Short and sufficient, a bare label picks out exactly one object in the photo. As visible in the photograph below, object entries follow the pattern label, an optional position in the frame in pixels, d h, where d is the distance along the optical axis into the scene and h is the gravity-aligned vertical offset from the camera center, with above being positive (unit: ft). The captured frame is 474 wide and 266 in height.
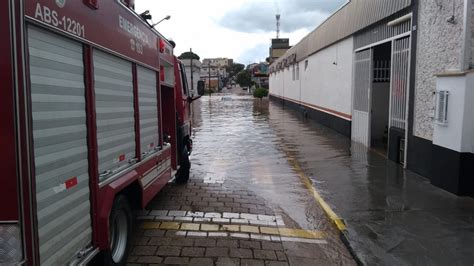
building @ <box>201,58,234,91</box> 333.37 +20.66
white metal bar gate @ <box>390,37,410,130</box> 32.07 +0.66
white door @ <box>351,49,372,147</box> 41.68 -0.69
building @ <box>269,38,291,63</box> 255.50 +29.76
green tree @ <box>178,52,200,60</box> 376.21 +32.85
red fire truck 7.97 -0.92
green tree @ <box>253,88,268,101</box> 177.49 -0.90
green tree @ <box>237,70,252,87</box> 390.38 +12.04
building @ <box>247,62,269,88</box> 280.10 +10.08
